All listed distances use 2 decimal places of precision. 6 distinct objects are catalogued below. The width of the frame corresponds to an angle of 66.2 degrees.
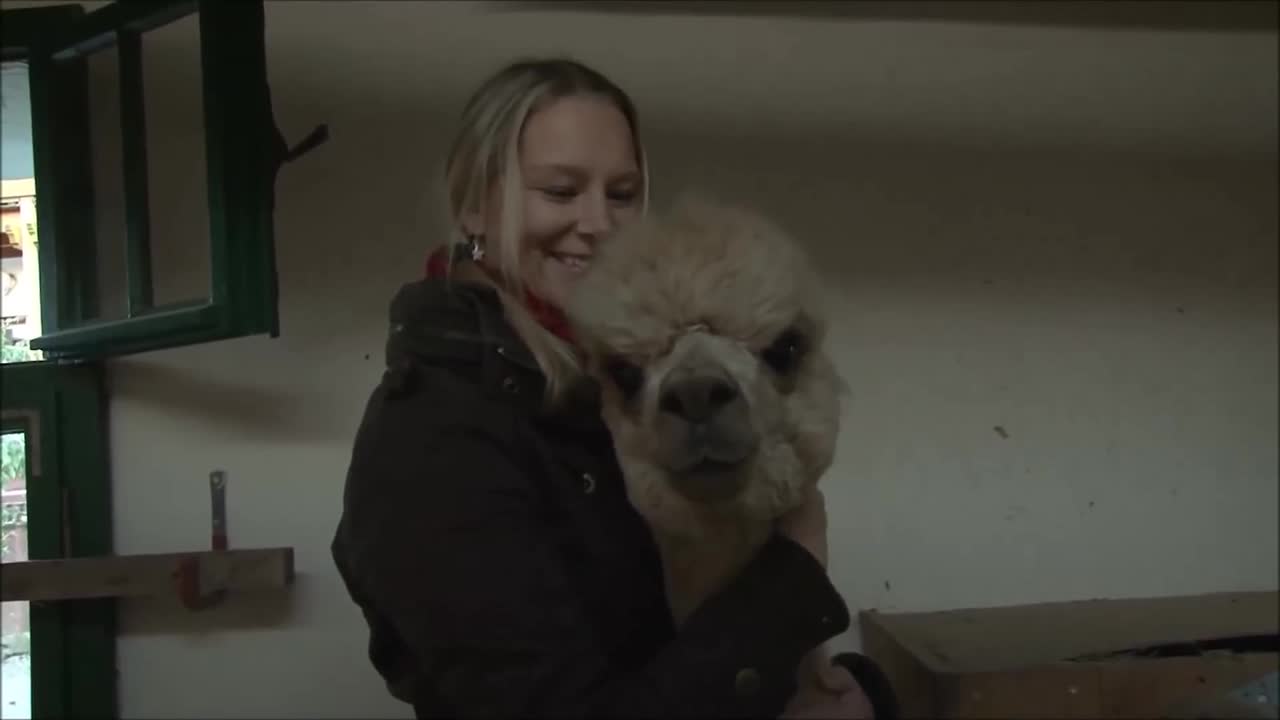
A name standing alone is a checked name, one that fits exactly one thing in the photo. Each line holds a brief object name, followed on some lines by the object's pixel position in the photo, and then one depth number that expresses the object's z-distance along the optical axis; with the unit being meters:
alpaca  0.71
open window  1.19
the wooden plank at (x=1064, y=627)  1.17
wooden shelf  1.34
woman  0.73
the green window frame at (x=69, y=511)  1.40
